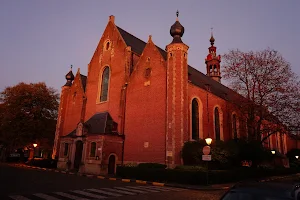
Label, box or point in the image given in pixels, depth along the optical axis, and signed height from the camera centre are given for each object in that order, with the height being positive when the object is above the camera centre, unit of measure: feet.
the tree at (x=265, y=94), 70.69 +18.83
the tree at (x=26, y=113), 114.42 +17.32
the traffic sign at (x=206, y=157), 48.96 -0.71
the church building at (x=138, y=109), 72.13 +15.13
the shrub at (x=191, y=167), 57.00 -3.52
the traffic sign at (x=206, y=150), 50.14 +0.74
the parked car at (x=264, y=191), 11.66 -1.83
